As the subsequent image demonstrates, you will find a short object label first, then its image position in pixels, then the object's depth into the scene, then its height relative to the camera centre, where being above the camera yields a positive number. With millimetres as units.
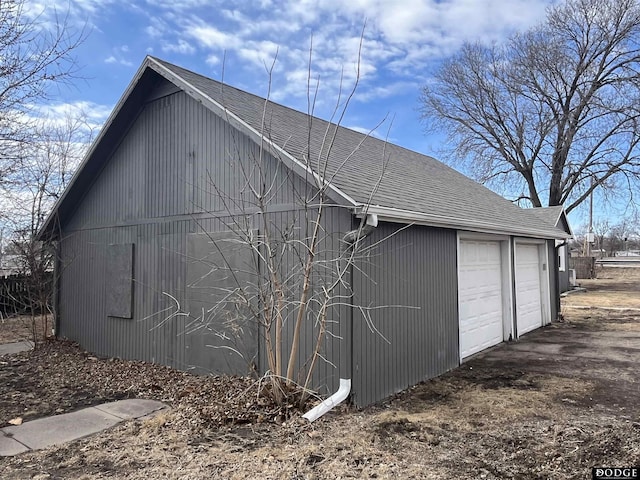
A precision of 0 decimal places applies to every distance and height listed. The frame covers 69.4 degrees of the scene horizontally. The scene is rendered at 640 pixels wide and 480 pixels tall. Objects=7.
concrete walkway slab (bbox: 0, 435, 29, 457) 4297 -1720
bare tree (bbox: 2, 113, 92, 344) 8836 +1722
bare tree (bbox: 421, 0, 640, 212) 24469 +9469
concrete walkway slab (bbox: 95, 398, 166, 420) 5379 -1716
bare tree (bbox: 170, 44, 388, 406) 5199 +14
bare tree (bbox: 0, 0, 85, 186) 6730 +3120
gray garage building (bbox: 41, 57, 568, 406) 5699 +398
